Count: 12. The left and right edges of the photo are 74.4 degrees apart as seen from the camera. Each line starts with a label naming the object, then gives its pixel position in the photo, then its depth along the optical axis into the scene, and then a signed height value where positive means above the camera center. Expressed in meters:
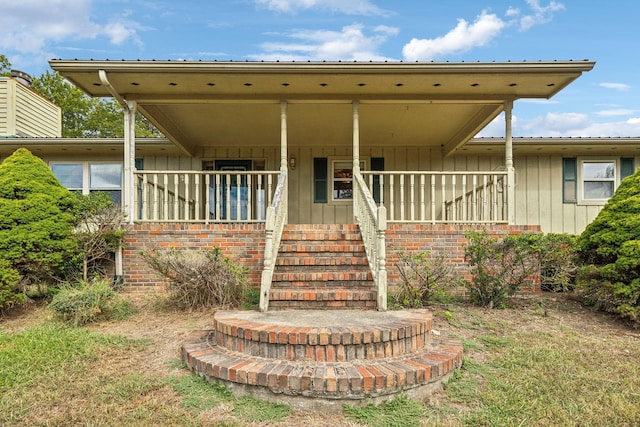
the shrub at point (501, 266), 5.23 -0.59
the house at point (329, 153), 6.18 +1.57
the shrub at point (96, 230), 5.96 -0.18
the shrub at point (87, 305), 4.70 -0.99
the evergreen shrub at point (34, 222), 5.32 -0.06
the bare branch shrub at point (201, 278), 5.06 -0.73
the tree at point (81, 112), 22.41 +5.80
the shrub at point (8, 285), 5.04 -0.81
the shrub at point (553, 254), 5.17 -0.42
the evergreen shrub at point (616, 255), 4.88 -0.43
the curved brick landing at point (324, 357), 2.85 -1.06
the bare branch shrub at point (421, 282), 5.19 -0.79
